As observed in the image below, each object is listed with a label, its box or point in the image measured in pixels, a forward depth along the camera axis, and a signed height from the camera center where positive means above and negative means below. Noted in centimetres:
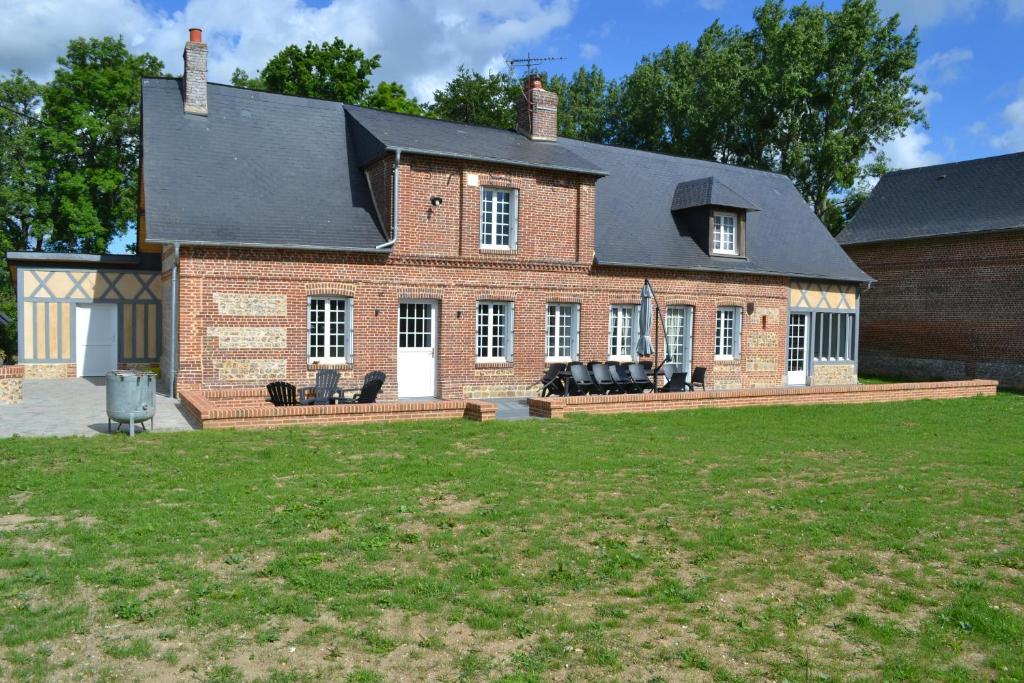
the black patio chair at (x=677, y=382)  1842 -81
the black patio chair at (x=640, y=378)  1867 -75
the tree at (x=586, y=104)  4747 +1413
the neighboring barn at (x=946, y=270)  2588 +262
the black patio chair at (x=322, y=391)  1482 -90
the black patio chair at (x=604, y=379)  1819 -76
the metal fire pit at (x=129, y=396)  1146 -80
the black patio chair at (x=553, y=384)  1848 -89
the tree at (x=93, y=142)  3281 +790
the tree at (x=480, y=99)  4147 +1222
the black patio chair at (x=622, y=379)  1842 -76
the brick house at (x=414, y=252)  1641 +200
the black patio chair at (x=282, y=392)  1395 -87
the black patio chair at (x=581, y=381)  1795 -79
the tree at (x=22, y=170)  3144 +637
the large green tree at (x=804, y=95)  3694 +1163
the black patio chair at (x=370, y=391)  1459 -87
